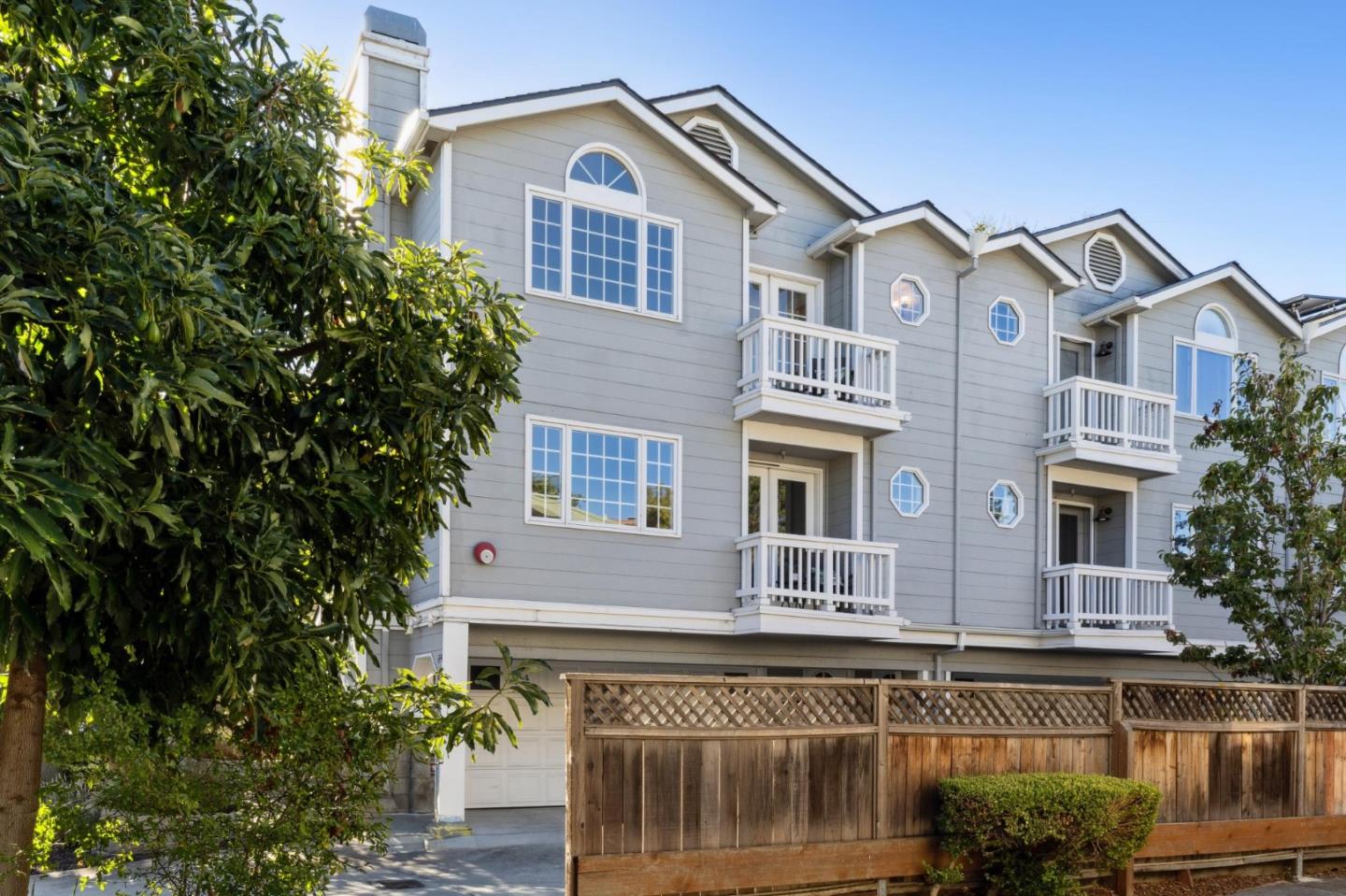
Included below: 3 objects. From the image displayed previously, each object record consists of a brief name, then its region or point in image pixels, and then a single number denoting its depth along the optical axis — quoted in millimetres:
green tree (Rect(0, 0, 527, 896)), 4418
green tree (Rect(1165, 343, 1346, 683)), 13289
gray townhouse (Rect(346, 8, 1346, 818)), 15445
